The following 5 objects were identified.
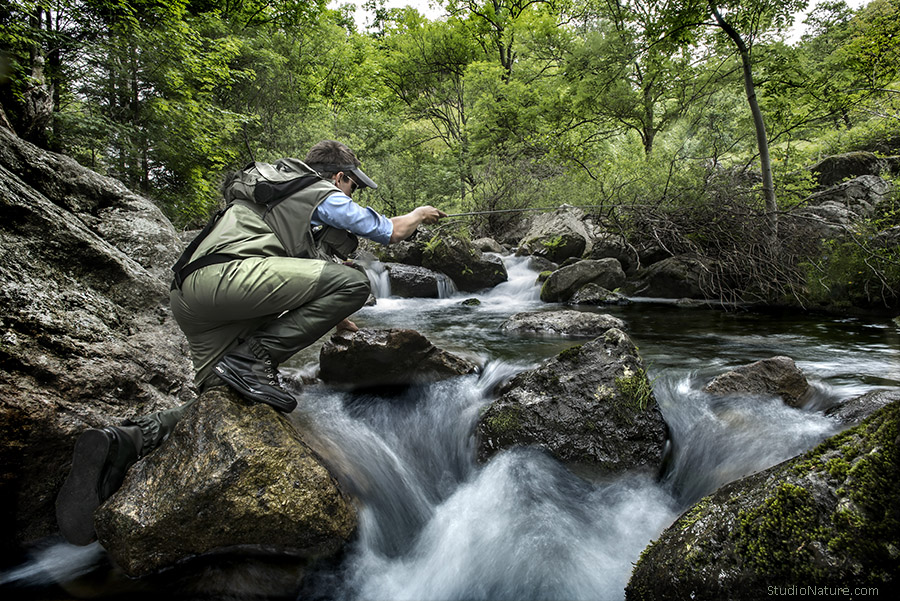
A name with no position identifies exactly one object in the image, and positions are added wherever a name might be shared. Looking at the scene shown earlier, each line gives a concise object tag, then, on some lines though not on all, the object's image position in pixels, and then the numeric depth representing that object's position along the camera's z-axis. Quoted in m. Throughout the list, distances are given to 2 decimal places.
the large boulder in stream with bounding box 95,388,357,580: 2.29
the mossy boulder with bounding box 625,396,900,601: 1.38
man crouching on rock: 2.76
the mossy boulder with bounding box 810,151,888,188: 13.78
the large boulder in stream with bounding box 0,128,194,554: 2.54
